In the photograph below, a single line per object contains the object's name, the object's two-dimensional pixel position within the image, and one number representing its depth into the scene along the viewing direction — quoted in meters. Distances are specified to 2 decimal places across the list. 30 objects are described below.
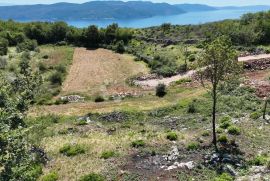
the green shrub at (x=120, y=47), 95.67
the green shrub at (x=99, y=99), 56.94
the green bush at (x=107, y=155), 33.12
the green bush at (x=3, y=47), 90.30
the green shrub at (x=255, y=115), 41.69
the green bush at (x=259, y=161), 31.06
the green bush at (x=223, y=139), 35.06
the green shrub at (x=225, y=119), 40.41
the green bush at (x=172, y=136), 36.09
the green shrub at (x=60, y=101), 56.65
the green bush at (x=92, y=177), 28.90
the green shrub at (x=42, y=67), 78.81
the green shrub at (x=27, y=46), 95.88
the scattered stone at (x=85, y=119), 46.31
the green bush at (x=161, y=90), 57.53
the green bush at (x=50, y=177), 29.24
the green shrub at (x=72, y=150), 34.04
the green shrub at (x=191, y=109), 46.47
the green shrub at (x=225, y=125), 38.64
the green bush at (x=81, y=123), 44.55
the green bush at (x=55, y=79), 68.94
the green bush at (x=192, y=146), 34.06
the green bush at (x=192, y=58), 76.38
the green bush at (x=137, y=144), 35.03
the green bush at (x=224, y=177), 28.11
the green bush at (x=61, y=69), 76.12
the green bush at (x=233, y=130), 36.88
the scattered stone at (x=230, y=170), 29.89
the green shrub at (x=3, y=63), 76.97
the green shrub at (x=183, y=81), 62.31
